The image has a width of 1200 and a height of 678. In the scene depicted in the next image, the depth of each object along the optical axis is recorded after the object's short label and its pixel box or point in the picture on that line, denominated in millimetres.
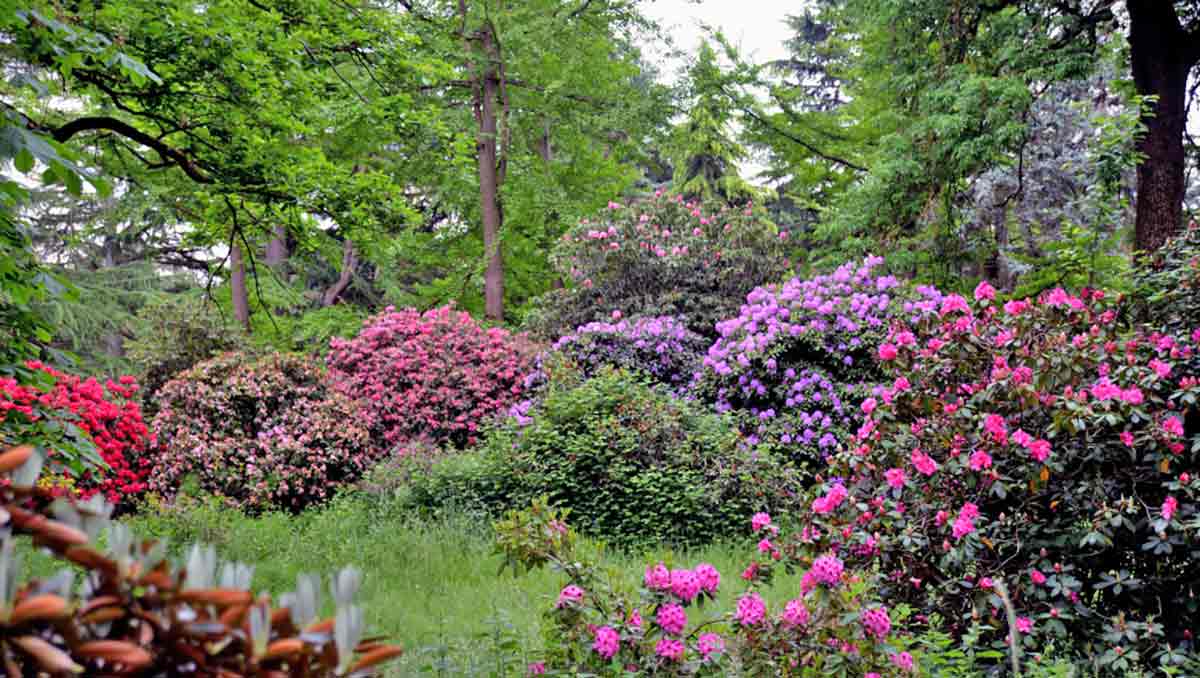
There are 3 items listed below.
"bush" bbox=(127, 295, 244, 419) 9906
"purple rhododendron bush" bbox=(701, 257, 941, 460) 7727
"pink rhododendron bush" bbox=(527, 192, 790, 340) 10492
